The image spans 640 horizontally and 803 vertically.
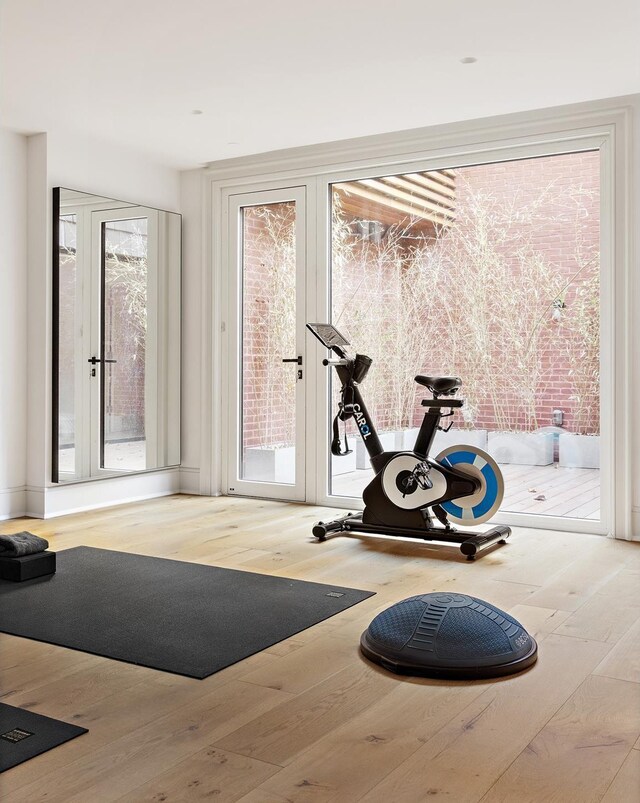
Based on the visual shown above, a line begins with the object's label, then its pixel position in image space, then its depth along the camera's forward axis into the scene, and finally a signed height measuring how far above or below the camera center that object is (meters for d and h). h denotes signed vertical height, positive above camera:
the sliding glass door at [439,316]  4.97 +0.53
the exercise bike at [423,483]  4.49 -0.48
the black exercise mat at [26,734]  2.05 -0.89
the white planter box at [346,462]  5.82 -0.47
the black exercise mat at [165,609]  2.87 -0.87
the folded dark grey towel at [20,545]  3.83 -0.70
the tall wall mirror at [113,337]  5.45 +0.42
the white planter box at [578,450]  4.95 -0.33
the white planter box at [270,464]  6.07 -0.51
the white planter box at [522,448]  5.09 -0.33
